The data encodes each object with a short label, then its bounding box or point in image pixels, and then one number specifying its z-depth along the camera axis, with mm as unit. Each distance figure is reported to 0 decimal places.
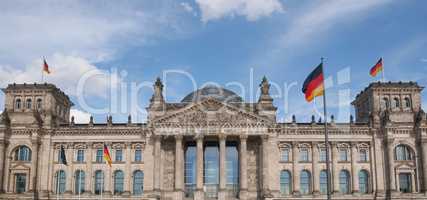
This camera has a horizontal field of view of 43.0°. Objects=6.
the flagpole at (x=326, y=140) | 40075
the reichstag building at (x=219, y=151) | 77688
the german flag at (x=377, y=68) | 77938
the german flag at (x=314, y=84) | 43250
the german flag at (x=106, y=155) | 70450
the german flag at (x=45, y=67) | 79812
